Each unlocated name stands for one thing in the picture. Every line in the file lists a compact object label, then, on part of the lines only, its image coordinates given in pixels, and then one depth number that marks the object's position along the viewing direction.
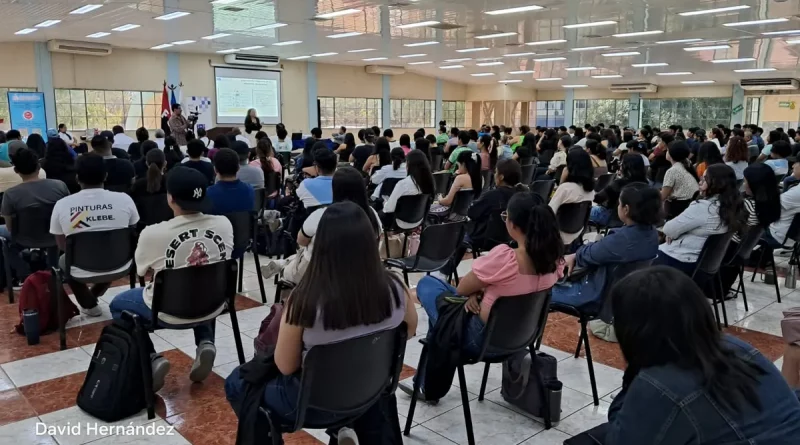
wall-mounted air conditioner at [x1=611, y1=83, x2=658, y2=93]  21.52
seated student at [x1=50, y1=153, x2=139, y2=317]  3.36
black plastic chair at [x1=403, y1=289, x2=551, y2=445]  2.37
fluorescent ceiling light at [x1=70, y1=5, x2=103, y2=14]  8.50
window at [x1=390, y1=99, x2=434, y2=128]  21.06
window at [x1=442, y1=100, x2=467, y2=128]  23.67
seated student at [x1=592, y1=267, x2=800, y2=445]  1.22
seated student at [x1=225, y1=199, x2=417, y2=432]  1.74
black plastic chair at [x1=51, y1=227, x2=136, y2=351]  3.36
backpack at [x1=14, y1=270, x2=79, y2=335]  3.67
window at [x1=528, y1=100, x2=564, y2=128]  25.59
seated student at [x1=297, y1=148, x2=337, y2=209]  4.49
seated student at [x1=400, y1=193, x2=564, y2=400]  2.38
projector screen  16.31
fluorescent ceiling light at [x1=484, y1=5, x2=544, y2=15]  8.02
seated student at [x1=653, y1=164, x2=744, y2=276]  3.62
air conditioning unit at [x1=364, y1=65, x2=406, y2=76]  18.91
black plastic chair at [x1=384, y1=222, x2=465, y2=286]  3.89
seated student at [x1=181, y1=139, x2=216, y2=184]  5.41
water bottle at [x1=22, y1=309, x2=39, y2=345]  3.56
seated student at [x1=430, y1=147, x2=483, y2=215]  5.52
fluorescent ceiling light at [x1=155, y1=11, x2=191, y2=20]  9.02
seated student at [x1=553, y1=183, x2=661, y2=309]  2.97
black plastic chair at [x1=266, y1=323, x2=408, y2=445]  1.79
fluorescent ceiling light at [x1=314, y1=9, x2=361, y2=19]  8.52
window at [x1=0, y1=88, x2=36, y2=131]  12.60
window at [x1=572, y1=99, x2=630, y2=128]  24.31
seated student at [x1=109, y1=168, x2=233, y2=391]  2.70
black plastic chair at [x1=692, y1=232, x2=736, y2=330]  3.61
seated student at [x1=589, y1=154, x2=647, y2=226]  5.78
